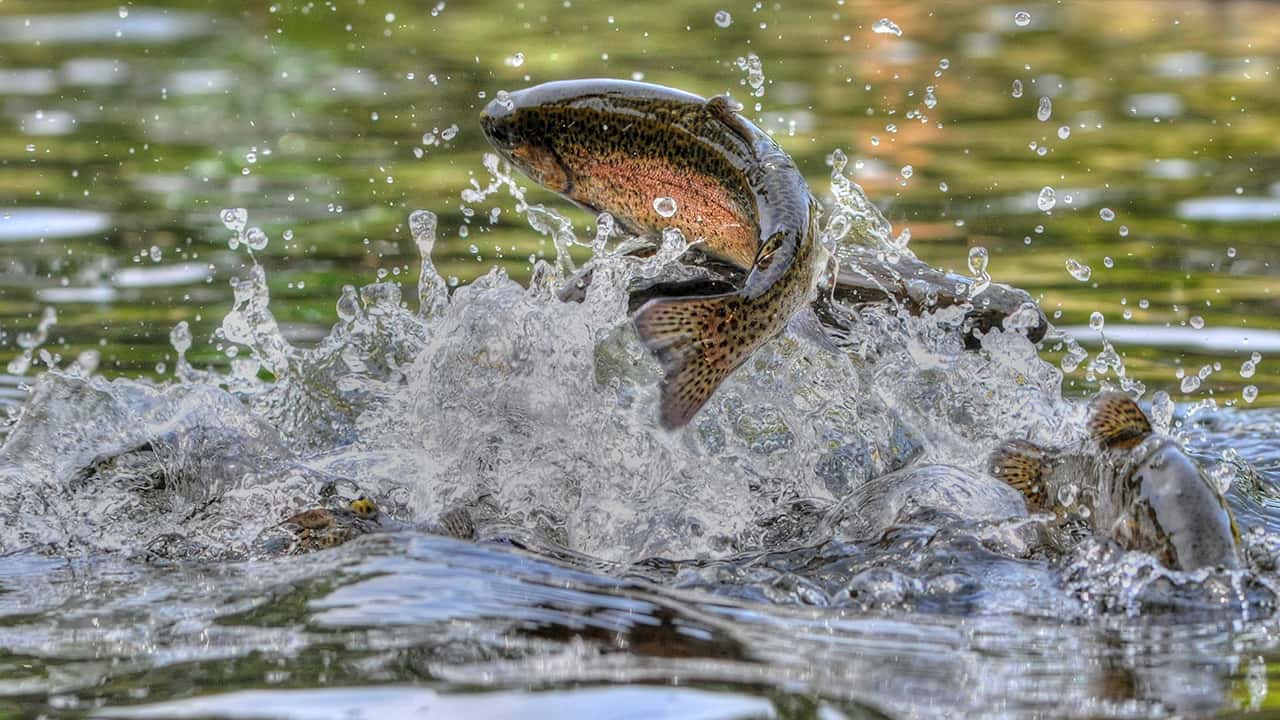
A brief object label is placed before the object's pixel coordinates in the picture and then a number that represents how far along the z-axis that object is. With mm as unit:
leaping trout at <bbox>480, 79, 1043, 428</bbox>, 9836
